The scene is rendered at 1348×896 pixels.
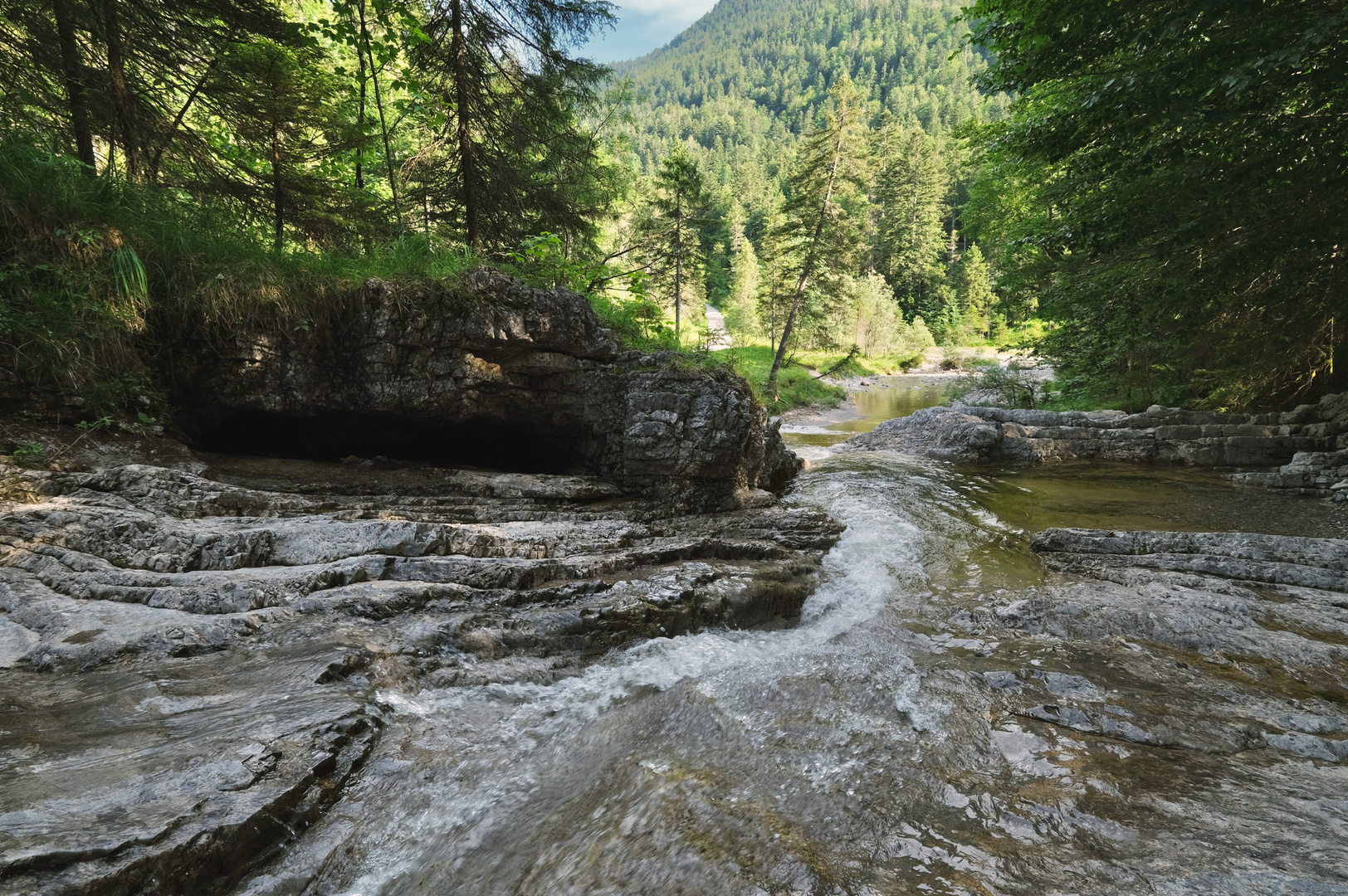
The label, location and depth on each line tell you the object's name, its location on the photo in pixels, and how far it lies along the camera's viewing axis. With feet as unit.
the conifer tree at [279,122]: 25.50
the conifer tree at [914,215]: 223.51
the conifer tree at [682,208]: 85.10
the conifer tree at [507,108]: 29.30
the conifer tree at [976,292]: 199.92
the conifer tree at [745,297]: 156.04
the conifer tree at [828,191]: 83.15
